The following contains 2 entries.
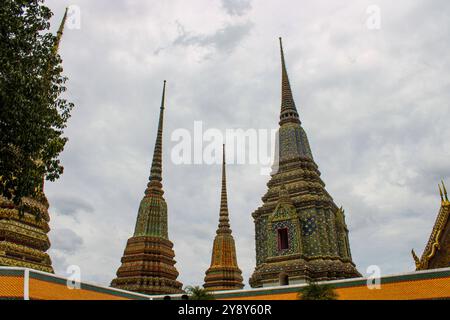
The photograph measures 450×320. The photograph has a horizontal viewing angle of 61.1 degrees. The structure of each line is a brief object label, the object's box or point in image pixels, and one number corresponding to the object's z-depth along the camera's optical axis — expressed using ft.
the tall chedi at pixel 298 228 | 79.71
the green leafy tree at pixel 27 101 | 32.73
